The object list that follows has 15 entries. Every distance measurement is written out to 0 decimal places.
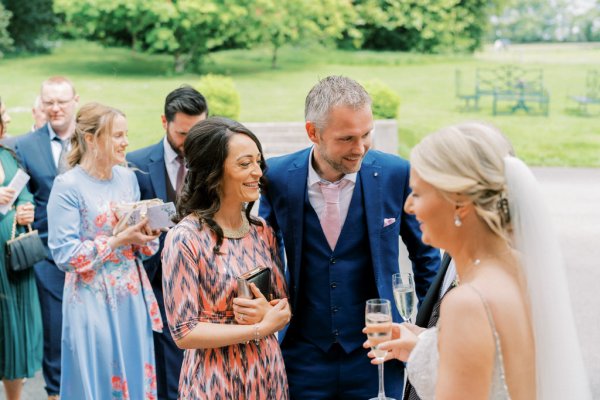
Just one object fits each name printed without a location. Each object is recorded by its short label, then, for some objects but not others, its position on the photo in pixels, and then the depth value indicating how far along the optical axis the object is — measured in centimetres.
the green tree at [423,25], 1639
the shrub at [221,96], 1471
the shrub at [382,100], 1512
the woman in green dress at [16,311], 550
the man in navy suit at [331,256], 341
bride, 209
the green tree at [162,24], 1584
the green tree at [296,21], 1634
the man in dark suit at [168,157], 507
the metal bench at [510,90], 1619
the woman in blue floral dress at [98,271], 457
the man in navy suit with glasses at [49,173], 573
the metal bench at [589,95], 1606
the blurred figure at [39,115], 655
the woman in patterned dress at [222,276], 306
